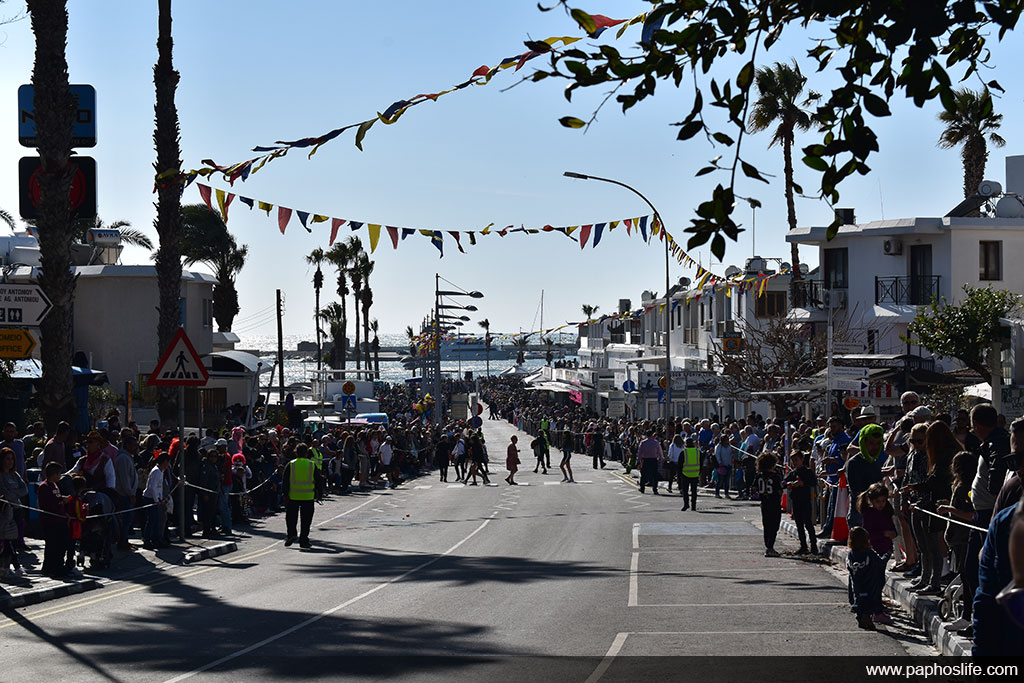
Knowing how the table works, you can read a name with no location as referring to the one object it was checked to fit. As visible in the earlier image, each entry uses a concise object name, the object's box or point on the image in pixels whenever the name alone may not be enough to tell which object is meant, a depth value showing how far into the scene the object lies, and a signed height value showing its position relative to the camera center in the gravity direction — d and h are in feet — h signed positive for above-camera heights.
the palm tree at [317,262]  361.51 +34.97
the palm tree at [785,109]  165.48 +35.64
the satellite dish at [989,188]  141.18 +21.10
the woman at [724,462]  103.30 -7.03
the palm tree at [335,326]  391.34 +19.33
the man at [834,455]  64.69 -4.19
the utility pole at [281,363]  193.93 +3.21
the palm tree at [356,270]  345.92 +31.12
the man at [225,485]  74.90 -6.33
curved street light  119.65 +5.60
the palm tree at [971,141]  155.74 +29.61
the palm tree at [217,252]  224.33 +24.01
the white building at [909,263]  137.90 +12.92
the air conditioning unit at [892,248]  143.64 +14.70
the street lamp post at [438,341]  194.70 +6.14
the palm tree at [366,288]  350.23 +26.32
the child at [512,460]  129.29 -8.45
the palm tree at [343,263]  345.72 +33.12
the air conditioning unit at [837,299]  151.33 +9.36
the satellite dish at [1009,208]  140.36 +18.72
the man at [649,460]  109.29 -7.20
